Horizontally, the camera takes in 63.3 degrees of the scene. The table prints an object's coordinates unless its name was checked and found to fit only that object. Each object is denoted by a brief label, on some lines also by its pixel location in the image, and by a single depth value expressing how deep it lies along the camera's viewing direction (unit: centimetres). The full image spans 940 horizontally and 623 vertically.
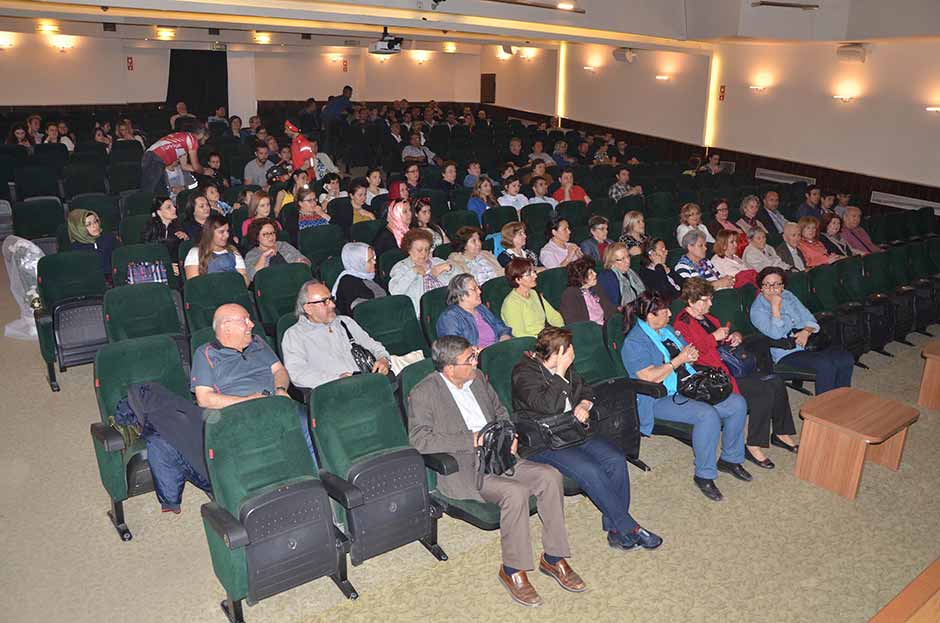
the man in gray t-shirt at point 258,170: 1045
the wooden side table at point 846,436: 473
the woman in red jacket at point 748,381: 511
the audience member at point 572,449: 407
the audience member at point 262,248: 616
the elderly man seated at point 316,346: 449
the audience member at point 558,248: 700
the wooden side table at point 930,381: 612
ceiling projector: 1283
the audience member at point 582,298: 570
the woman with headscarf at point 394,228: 689
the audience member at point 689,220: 800
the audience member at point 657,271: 651
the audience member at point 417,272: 584
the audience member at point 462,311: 501
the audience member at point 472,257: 627
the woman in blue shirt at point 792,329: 590
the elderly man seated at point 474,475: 373
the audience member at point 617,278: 617
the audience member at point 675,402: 472
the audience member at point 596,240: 721
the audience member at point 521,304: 542
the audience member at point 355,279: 563
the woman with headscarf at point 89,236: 656
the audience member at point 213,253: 590
